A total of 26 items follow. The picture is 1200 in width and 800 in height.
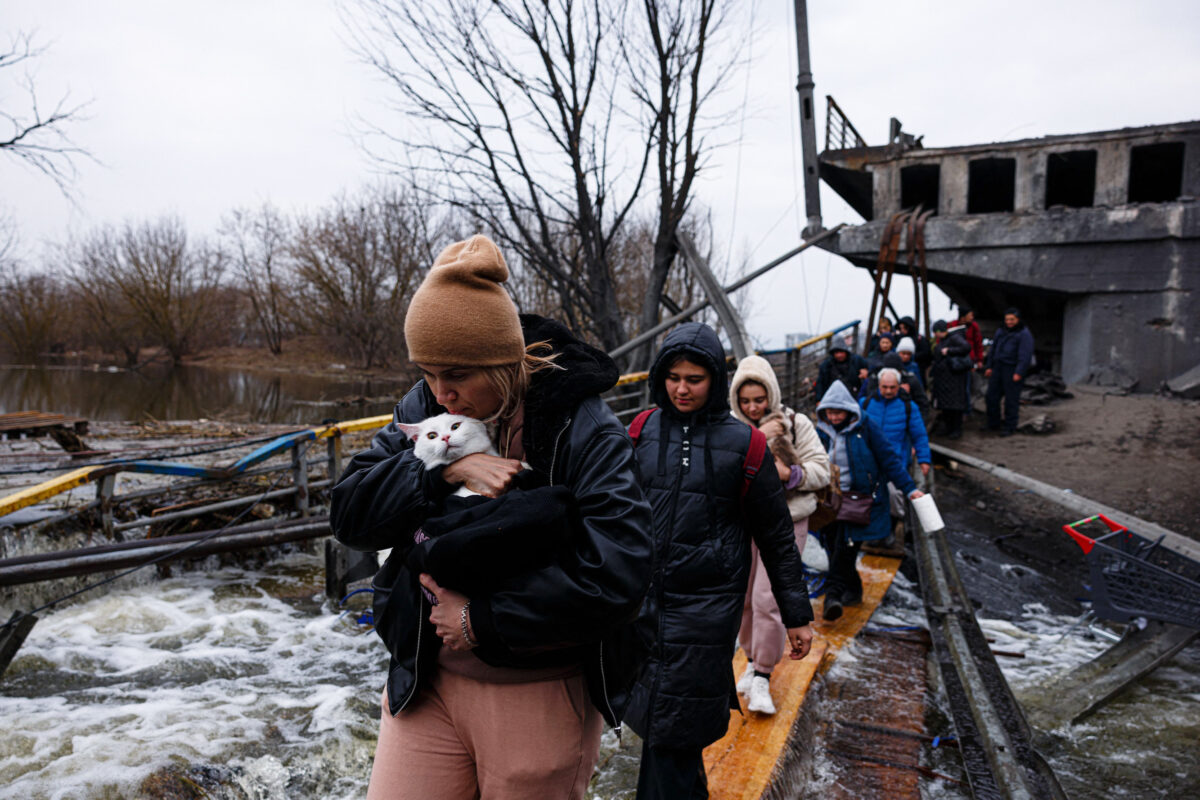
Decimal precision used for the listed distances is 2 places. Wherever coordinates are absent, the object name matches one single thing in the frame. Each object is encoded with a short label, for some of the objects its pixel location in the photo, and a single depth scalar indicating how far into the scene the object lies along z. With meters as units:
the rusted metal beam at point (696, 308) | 9.32
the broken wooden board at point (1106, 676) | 4.46
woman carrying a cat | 1.39
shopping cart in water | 4.59
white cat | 1.48
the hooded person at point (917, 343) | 12.65
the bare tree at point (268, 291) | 43.06
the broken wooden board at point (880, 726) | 3.27
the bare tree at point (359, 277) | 31.61
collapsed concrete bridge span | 13.77
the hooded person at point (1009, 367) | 11.45
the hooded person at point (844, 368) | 9.95
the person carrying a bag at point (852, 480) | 4.95
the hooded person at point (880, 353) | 9.87
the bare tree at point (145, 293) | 38.12
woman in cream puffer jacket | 3.54
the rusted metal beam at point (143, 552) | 4.09
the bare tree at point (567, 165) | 9.84
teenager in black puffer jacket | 2.49
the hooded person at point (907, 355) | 9.71
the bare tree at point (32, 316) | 36.25
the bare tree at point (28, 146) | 13.45
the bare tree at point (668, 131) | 9.87
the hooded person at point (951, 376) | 11.33
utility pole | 15.09
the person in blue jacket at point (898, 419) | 6.00
